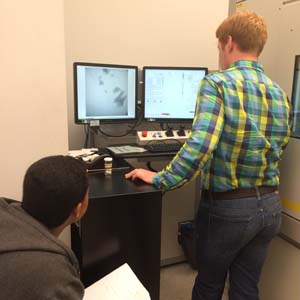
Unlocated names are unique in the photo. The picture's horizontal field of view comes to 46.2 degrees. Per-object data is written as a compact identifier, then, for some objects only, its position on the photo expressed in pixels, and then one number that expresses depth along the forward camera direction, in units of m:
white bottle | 1.78
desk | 1.54
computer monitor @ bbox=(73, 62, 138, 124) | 2.08
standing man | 1.27
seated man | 0.79
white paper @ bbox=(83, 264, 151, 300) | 1.32
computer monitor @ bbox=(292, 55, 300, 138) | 1.51
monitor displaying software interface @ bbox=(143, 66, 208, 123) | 2.27
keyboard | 2.07
